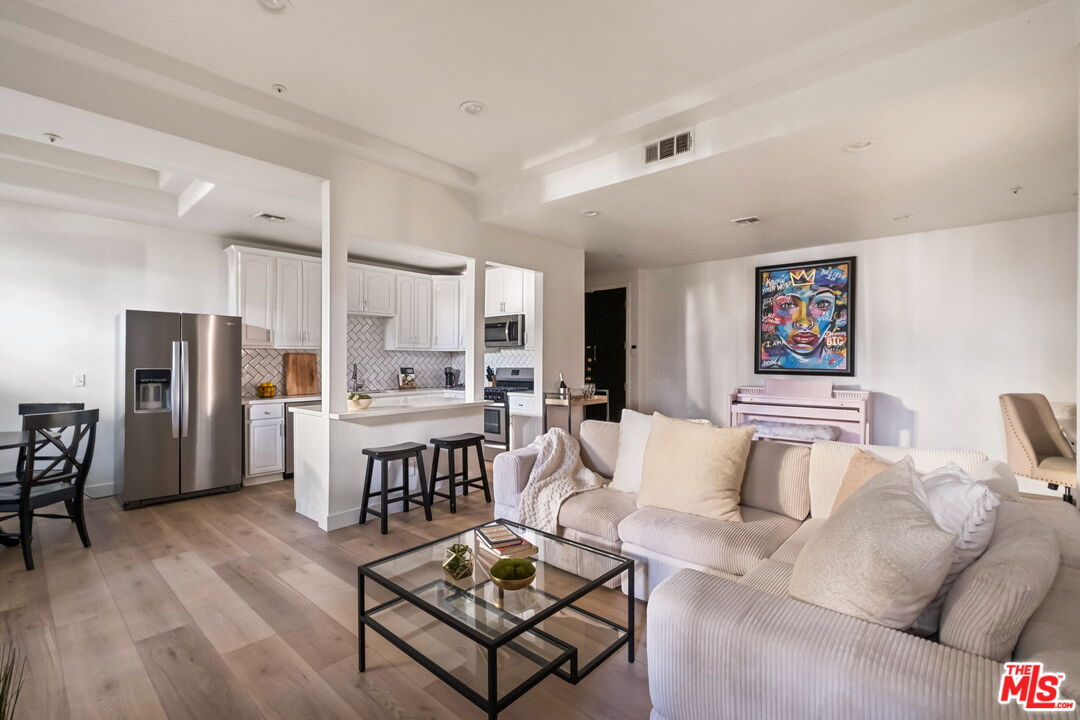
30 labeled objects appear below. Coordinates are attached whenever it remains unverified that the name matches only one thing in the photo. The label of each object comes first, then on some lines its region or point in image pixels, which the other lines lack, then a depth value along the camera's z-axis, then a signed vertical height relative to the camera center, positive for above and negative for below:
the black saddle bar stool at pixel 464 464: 3.84 -0.83
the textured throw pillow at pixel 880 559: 1.18 -0.50
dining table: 2.74 -0.46
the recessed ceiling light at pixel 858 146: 2.83 +1.22
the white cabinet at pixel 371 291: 5.81 +0.82
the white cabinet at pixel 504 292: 6.41 +0.89
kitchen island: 3.54 -0.64
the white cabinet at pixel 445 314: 6.68 +0.61
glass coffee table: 1.59 -0.86
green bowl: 1.80 -0.78
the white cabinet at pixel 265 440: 4.67 -0.76
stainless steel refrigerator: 4.00 -0.40
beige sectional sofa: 0.99 -0.65
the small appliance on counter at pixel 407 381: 6.48 -0.27
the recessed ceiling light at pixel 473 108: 2.99 +1.53
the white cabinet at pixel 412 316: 6.30 +0.56
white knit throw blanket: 2.78 -0.71
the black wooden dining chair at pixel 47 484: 2.78 -0.75
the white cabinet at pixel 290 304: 5.15 +0.58
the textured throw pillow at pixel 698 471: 2.40 -0.55
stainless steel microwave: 6.25 +0.36
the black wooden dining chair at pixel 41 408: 3.79 -0.37
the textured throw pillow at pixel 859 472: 2.00 -0.45
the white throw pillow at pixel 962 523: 1.29 -0.43
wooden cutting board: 5.36 -0.14
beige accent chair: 3.39 -0.54
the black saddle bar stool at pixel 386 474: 3.40 -0.81
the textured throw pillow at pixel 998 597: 1.07 -0.52
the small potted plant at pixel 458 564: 1.93 -0.79
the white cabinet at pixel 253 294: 4.89 +0.65
